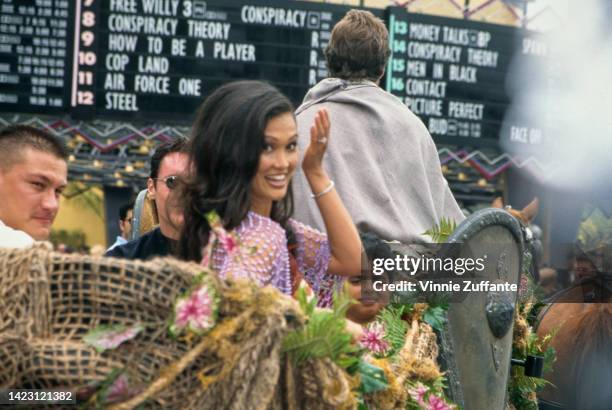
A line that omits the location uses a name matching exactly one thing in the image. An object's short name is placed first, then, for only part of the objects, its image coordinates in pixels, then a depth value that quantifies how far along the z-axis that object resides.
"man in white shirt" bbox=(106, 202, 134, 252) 15.59
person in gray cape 9.63
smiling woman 6.46
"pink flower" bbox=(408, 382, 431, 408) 7.51
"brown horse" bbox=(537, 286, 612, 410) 11.59
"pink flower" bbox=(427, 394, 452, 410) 7.68
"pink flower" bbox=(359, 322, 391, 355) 7.44
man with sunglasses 9.53
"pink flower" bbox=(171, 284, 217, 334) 5.15
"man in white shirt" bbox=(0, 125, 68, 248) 7.96
